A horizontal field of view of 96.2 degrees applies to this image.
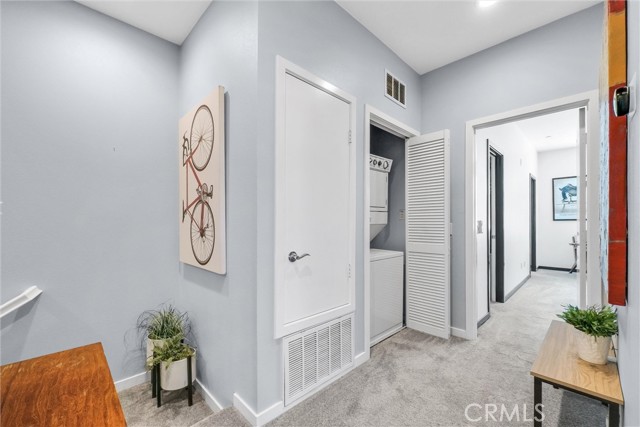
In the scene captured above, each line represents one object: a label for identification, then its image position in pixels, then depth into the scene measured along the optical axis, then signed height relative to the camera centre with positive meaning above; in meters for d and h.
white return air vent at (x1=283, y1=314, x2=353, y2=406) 1.85 -1.01
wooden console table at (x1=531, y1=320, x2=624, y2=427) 1.22 -0.77
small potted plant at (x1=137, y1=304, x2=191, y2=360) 2.18 -0.91
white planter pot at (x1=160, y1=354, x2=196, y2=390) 2.02 -1.15
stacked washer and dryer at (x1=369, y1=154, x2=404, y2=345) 2.80 -0.61
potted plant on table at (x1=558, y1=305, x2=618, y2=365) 1.43 -0.60
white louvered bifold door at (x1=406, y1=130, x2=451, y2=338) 2.92 -0.22
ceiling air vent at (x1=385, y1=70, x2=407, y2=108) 2.77 +1.24
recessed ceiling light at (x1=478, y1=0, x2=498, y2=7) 2.20 +1.62
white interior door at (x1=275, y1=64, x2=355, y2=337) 1.82 +0.06
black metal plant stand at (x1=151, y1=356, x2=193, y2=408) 2.04 -1.23
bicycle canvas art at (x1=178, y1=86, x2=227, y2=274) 1.95 +0.22
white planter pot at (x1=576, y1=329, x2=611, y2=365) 1.44 -0.69
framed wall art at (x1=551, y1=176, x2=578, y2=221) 6.33 +0.33
